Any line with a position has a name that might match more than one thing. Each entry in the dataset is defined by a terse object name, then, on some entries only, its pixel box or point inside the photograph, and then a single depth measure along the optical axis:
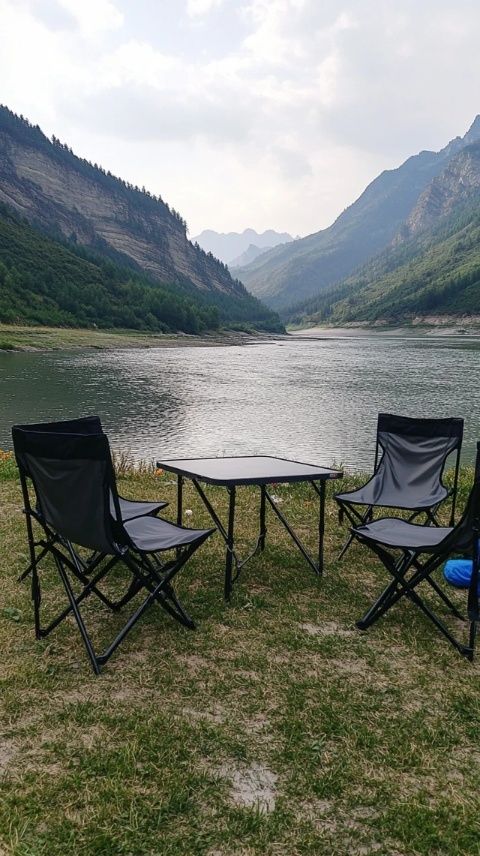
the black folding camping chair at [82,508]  3.87
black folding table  4.98
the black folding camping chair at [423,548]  4.01
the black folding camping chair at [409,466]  6.49
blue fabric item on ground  4.91
